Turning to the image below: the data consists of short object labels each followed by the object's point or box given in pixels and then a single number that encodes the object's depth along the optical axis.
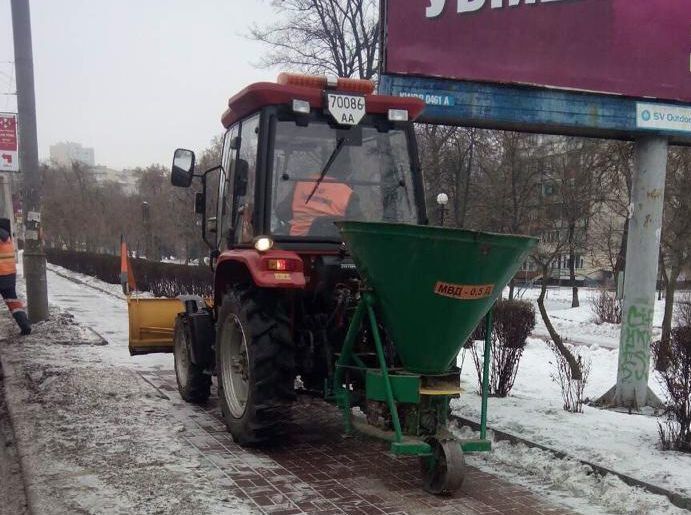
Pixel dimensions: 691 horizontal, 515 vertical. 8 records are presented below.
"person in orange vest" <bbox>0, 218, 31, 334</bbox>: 10.61
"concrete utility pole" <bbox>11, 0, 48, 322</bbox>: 11.80
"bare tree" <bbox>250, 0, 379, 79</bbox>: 27.27
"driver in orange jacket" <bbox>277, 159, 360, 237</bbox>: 5.38
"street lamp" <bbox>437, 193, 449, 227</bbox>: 13.61
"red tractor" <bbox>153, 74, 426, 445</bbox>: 5.04
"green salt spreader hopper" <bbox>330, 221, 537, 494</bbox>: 4.12
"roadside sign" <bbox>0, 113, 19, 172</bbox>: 14.52
